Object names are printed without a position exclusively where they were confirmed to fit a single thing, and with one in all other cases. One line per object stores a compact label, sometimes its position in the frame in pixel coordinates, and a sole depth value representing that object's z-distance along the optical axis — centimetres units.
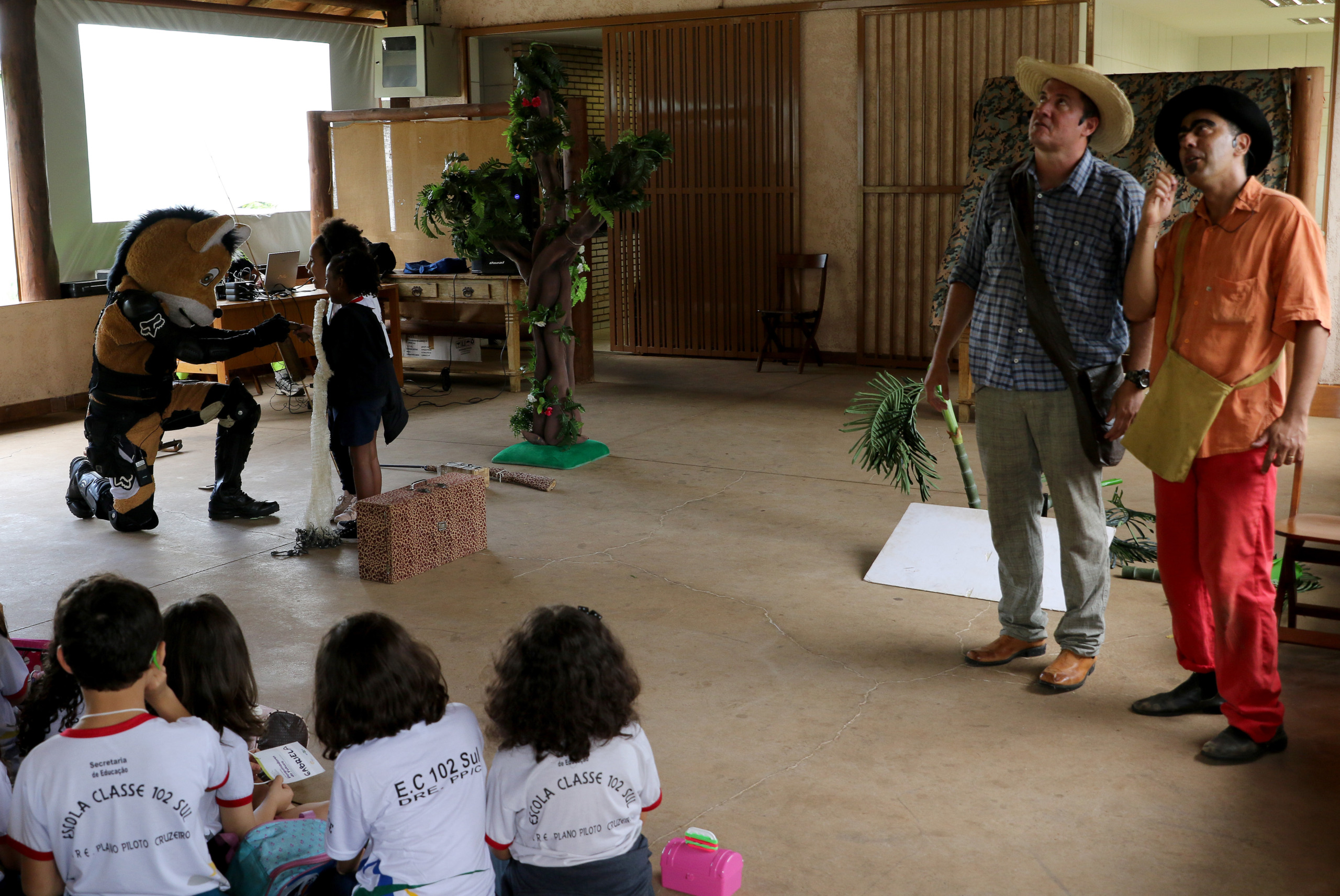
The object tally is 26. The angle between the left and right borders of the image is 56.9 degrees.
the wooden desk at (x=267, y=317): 878
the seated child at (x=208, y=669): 259
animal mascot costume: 582
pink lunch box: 265
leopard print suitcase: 495
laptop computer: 920
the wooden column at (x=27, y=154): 859
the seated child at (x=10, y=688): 282
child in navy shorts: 527
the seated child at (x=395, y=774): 216
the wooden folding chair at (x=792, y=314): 1047
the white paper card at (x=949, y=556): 467
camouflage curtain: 717
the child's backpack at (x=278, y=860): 237
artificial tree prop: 668
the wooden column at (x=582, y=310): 888
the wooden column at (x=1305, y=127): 705
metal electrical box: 1145
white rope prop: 541
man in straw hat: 346
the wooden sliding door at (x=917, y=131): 950
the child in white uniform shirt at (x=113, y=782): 211
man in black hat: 303
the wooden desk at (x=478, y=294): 952
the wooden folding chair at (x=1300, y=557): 384
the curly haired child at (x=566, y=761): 221
